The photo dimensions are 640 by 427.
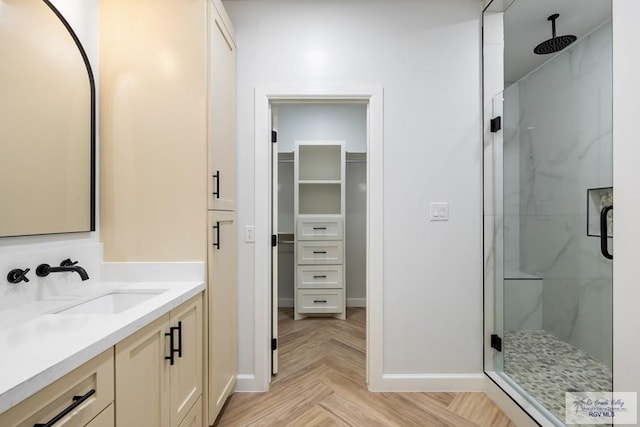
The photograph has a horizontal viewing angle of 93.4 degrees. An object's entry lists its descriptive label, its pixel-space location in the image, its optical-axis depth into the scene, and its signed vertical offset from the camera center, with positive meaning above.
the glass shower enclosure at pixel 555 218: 1.67 -0.04
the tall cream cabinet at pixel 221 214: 1.61 -0.01
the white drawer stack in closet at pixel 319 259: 3.45 -0.55
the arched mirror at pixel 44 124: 1.12 +0.37
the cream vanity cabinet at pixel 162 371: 0.97 -0.61
